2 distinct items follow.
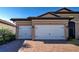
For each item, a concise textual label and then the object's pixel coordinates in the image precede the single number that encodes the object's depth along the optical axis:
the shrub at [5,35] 5.18
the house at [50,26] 5.43
